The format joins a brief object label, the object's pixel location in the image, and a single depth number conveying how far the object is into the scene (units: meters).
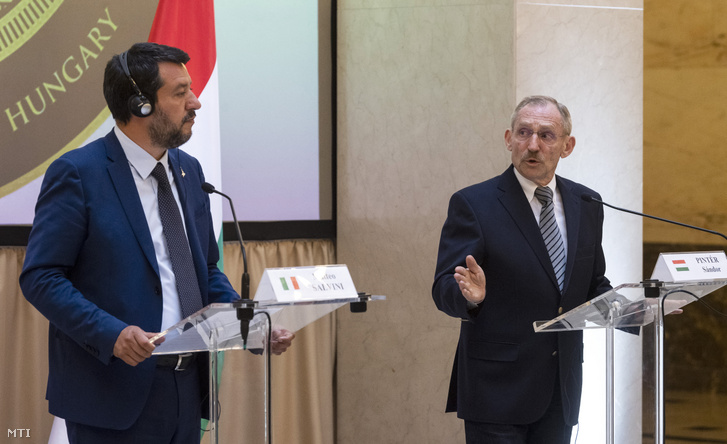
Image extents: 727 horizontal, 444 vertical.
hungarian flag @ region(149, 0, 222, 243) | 7.19
